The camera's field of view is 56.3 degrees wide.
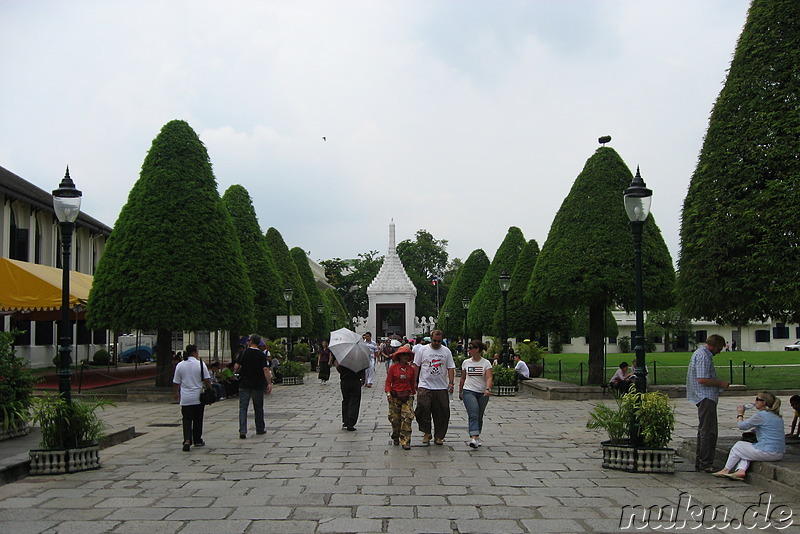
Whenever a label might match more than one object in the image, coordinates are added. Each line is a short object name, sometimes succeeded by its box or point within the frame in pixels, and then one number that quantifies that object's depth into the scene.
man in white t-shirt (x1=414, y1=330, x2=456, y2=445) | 11.02
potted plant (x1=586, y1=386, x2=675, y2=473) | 8.95
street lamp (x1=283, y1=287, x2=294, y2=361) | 29.85
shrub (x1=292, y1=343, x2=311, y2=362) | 38.98
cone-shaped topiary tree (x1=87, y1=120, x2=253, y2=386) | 19.92
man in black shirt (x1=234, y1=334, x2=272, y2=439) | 12.25
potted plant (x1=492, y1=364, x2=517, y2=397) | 21.44
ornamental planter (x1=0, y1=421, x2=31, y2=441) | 11.32
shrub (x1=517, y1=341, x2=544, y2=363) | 25.84
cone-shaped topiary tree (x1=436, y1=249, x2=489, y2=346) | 46.97
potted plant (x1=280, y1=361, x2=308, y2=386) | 26.88
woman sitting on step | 8.29
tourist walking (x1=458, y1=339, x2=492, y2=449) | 10.98
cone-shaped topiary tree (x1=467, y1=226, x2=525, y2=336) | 34.88
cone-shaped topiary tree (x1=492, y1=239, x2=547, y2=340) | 30.08
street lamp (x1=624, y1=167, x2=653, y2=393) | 9.89
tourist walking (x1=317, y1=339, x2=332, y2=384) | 26.17
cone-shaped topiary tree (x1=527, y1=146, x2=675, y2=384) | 19.80
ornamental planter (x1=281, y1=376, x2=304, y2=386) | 26.83
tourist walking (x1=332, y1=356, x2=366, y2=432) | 12.76
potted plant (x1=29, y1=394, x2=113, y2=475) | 9.04
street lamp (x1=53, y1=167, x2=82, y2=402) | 10.12
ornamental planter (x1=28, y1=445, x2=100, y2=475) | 8.99
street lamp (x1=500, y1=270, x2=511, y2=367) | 23.33
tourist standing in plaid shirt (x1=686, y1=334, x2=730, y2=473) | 8.90
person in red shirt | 10.94
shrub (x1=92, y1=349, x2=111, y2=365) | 34.84
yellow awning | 20.84
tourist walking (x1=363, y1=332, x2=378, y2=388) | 23.65
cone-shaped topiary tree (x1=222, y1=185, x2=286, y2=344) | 31.83
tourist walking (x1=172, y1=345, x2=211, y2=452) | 10.97
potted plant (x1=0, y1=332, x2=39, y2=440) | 11.38
